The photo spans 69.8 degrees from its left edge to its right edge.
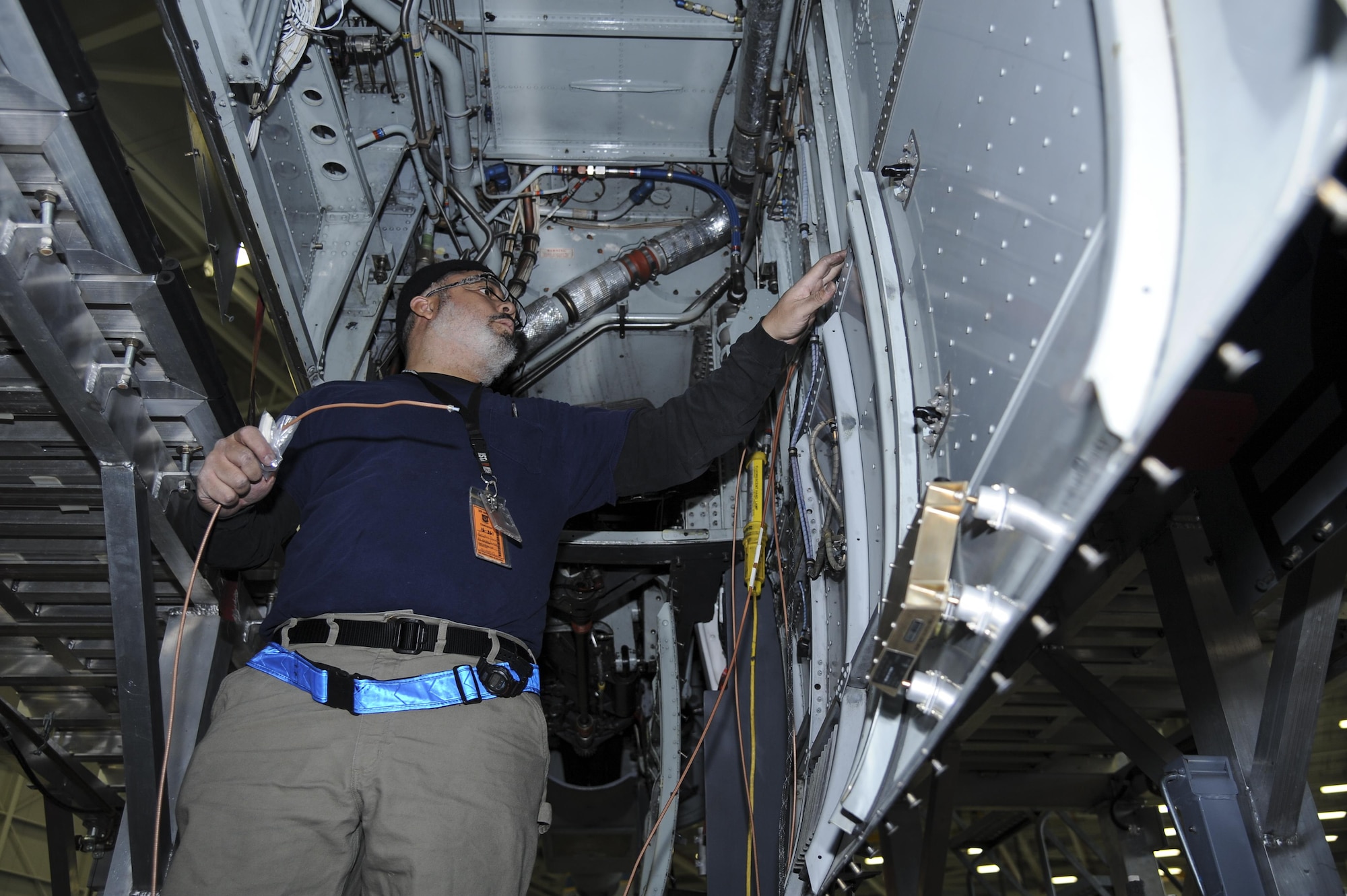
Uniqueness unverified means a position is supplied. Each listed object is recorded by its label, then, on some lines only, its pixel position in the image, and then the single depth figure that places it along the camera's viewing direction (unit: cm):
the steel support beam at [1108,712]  280
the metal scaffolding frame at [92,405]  216
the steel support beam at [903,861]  291
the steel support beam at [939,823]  395
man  221
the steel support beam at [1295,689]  247
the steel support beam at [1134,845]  566
